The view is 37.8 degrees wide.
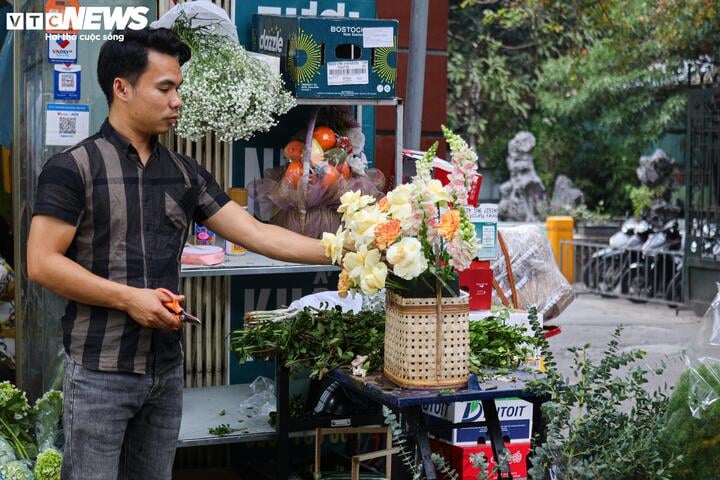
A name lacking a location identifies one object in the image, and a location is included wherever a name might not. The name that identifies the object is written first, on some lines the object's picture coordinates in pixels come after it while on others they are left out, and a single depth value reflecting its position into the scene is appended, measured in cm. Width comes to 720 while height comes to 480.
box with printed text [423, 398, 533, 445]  521
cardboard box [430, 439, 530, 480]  506
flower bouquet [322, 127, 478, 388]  346
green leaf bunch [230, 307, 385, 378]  412
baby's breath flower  472
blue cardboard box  507
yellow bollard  1662
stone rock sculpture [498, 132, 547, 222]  2777
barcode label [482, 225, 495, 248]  496
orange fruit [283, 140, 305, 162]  527
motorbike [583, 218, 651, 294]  1512
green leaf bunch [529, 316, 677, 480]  303
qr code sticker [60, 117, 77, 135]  491
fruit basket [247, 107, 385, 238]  516
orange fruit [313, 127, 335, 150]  525
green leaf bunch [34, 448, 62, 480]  441
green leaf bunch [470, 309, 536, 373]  405
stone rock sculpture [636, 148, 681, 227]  2030
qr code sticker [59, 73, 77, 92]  491
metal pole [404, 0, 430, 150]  546
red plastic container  502
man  332
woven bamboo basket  361
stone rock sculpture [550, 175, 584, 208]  2830
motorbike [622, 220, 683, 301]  1414
